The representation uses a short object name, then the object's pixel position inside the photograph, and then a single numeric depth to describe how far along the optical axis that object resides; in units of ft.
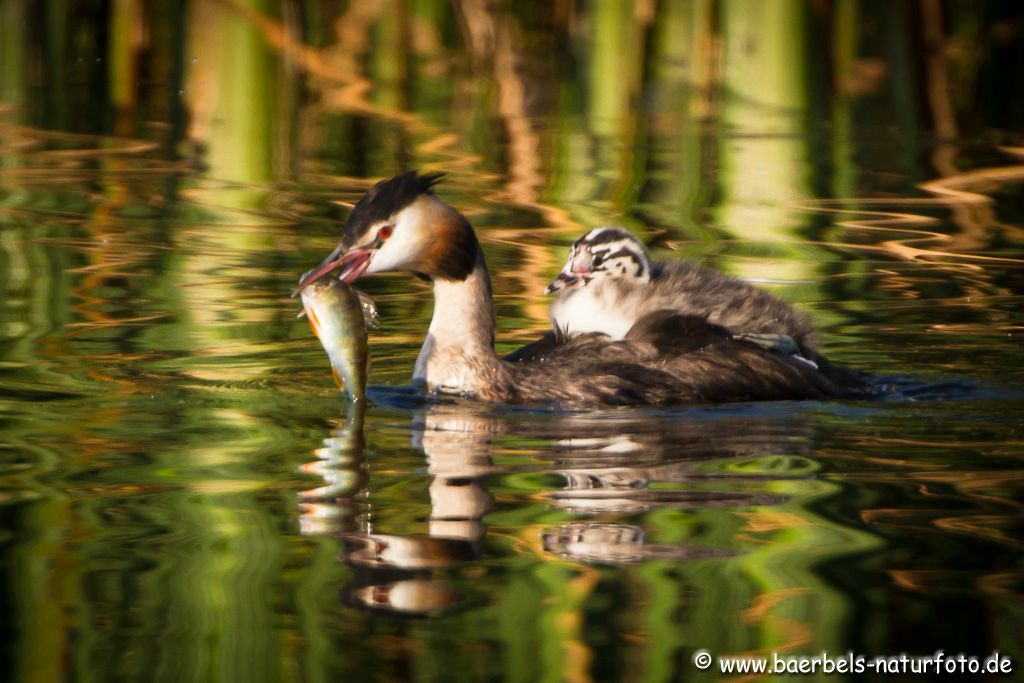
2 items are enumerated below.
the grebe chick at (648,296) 52.03
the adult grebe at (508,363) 49.60
